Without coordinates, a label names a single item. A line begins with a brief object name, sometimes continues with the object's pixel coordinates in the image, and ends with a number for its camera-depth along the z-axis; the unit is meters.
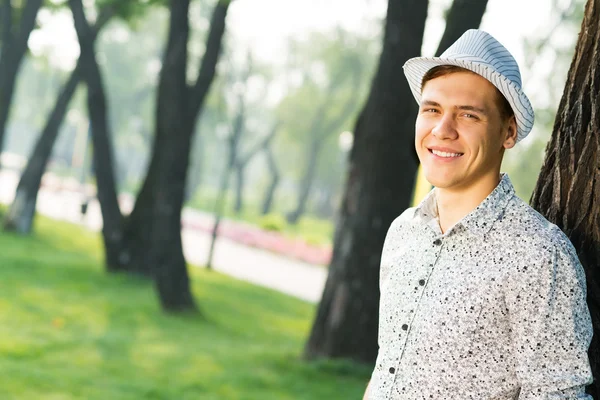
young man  2.24
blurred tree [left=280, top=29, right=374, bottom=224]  44.03
